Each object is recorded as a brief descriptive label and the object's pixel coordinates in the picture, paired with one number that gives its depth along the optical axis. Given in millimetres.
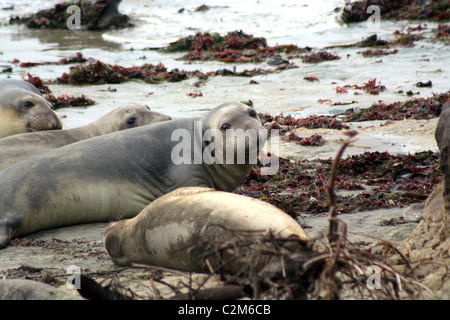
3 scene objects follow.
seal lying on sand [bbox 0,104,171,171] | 11727
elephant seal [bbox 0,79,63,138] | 14109
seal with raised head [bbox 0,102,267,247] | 9859
